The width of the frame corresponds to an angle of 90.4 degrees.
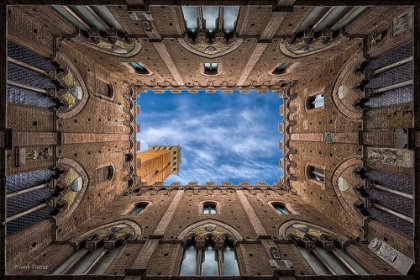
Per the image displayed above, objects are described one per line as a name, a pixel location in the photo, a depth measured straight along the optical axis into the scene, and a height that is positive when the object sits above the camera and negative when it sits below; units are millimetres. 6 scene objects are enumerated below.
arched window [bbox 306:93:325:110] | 16308 +3116
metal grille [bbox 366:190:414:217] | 9466 -3098
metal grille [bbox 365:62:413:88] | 9506 +3075
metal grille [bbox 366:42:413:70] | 9492 +4074
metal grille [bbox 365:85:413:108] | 9340 +2021
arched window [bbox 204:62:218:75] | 19127 +6577
